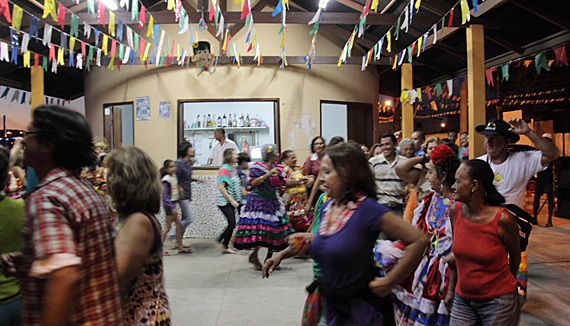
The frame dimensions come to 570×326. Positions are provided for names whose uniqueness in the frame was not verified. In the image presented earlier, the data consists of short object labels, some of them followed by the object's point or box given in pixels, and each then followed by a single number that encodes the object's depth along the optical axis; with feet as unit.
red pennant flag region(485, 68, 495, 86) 24.76
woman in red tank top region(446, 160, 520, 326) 7.68
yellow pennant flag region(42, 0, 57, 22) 16.36
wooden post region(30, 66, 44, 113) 28.66
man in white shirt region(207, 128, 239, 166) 29.48
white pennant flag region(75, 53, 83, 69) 26.29
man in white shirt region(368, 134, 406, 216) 16.38
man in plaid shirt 4.20
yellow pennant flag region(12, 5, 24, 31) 17.51
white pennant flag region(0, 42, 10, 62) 22.27
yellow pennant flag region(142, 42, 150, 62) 26.45
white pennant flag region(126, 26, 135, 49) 22.52
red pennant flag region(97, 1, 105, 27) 18.69
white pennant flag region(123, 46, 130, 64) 25.80
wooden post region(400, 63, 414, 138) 30.58
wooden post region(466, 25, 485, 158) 21.50
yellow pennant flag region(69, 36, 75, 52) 23.29
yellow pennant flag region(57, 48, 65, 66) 24.16
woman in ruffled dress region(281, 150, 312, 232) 21.45
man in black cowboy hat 11.42
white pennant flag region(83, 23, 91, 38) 22.20
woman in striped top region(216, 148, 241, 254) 22.81
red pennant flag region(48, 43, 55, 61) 24.14
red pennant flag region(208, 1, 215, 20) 18.02
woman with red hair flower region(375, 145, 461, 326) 9.41
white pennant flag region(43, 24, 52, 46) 21.62
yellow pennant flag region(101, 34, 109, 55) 22.79
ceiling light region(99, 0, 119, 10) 22.21
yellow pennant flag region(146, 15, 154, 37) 19.55
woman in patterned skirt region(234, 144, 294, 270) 19.35
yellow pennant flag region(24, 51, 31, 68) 24.07
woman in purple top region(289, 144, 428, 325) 6.16
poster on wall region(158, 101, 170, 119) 31.12
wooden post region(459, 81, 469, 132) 40.40
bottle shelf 33.08
